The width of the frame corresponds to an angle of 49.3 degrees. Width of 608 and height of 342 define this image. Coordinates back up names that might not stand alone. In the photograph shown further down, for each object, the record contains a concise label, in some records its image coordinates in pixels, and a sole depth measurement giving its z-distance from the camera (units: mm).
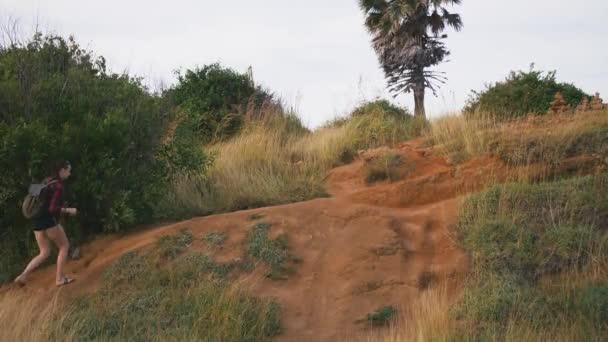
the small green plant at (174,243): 8289
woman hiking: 7910
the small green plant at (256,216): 9062
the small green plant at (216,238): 8464
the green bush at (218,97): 15328
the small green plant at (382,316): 7078
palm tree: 21656
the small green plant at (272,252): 8085
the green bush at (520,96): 13328
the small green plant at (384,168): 10648
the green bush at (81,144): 8523
